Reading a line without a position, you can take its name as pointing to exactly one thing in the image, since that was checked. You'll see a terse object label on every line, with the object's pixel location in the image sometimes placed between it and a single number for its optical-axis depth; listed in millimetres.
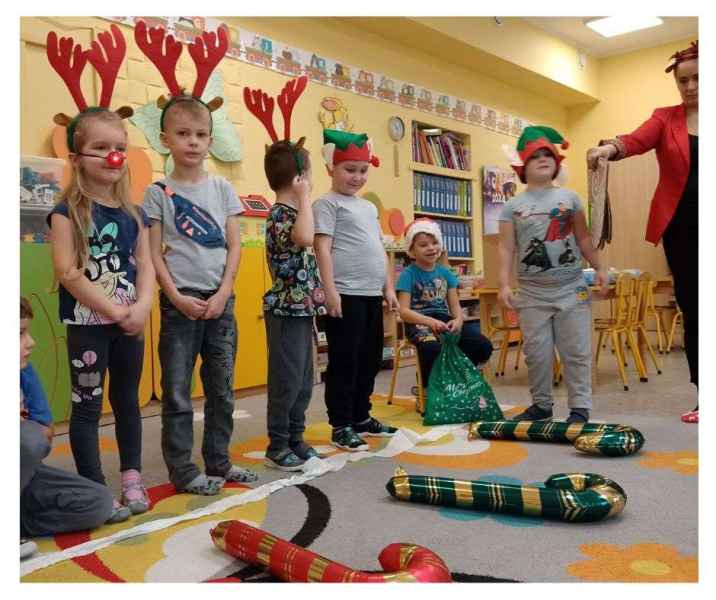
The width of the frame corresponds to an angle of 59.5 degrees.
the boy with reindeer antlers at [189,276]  1757
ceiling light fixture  5805
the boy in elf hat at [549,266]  2480
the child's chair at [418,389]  2930
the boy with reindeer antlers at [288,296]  1991
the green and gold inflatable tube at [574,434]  2006
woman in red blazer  2291
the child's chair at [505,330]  4070
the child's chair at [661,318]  4961
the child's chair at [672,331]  4966
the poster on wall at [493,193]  5926
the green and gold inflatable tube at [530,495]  1441
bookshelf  5250
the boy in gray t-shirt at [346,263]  2252
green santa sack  2637
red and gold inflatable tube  1064
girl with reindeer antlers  1555
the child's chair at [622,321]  3662
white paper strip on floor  1337
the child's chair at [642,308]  3932
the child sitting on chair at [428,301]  2877
